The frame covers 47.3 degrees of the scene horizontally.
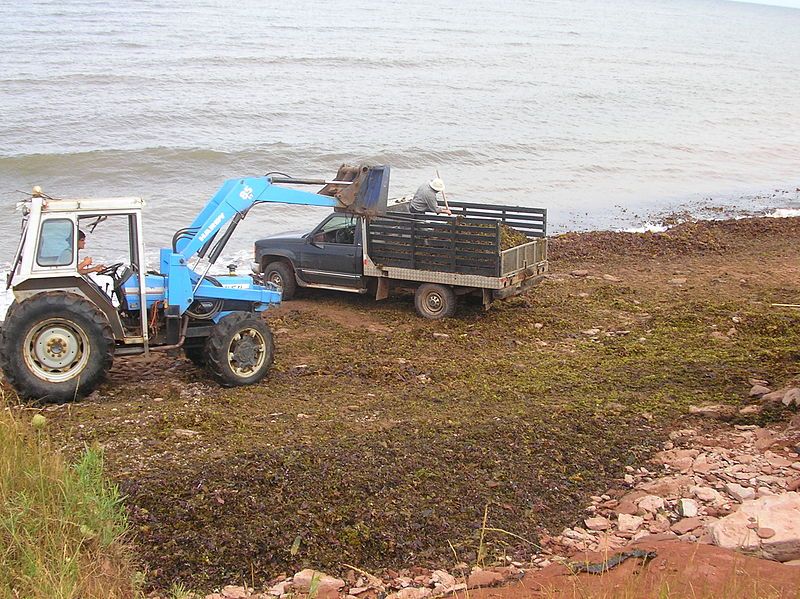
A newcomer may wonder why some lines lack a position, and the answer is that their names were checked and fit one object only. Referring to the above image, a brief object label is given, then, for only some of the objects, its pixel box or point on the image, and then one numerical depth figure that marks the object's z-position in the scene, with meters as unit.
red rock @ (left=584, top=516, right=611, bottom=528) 7.11
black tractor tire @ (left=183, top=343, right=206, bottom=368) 10.70
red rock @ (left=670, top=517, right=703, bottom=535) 6.82
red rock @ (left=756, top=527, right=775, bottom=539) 6.27
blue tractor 9.26
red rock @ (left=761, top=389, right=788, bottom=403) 9.31
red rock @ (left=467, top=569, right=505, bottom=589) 6.21
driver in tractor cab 9.49
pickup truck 13.20
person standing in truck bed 14.34
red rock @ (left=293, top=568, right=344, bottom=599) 6.21
